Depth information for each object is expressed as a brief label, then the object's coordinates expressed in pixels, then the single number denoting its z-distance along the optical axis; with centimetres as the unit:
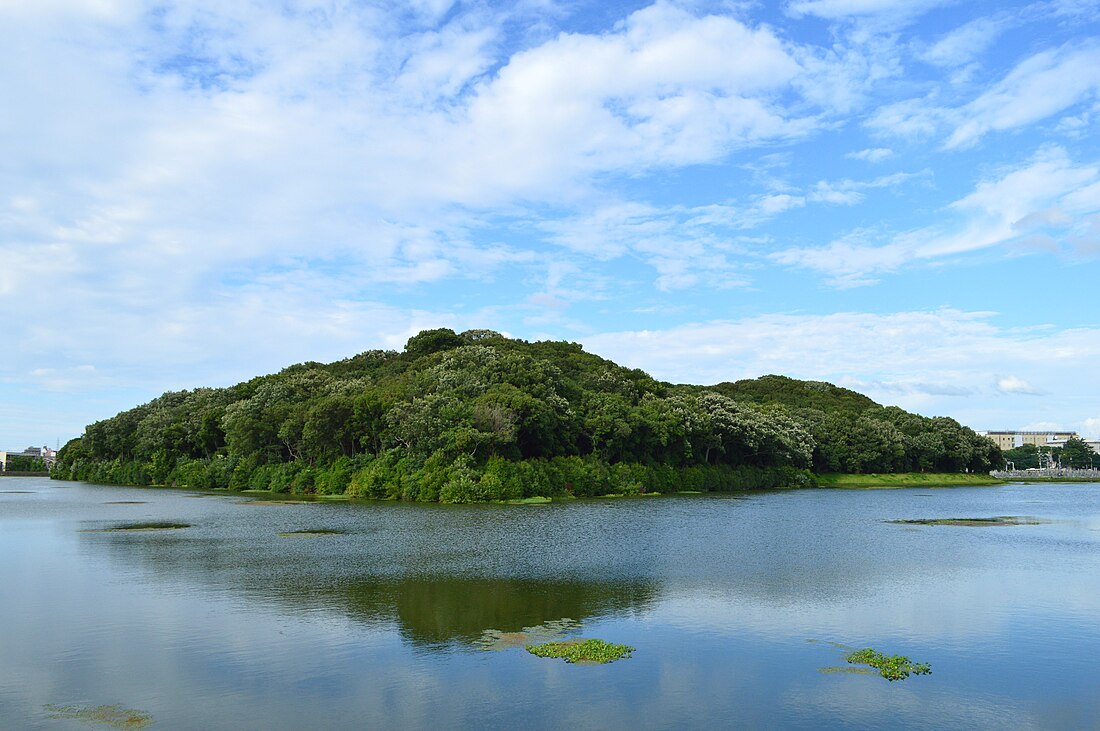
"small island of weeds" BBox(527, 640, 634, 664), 1833
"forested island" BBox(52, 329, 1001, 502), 7738
